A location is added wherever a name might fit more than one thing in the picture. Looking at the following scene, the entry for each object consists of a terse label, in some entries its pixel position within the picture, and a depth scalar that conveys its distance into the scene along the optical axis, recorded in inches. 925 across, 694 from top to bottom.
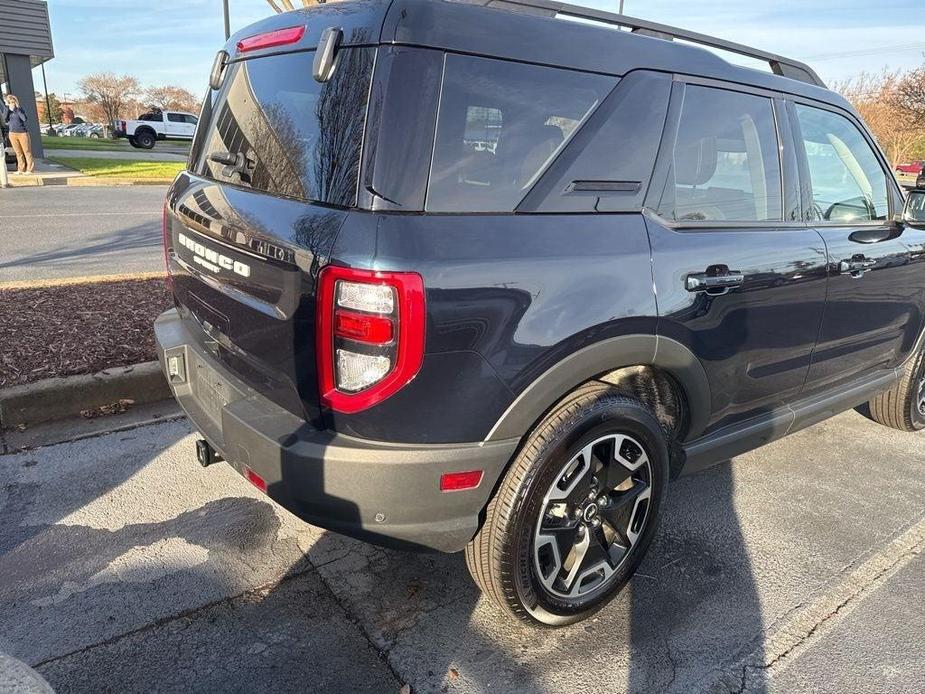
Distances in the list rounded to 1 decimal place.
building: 802.8
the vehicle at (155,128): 1325.0
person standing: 589.4
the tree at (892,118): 1289.4
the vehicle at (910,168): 1346.6
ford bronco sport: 76.4
